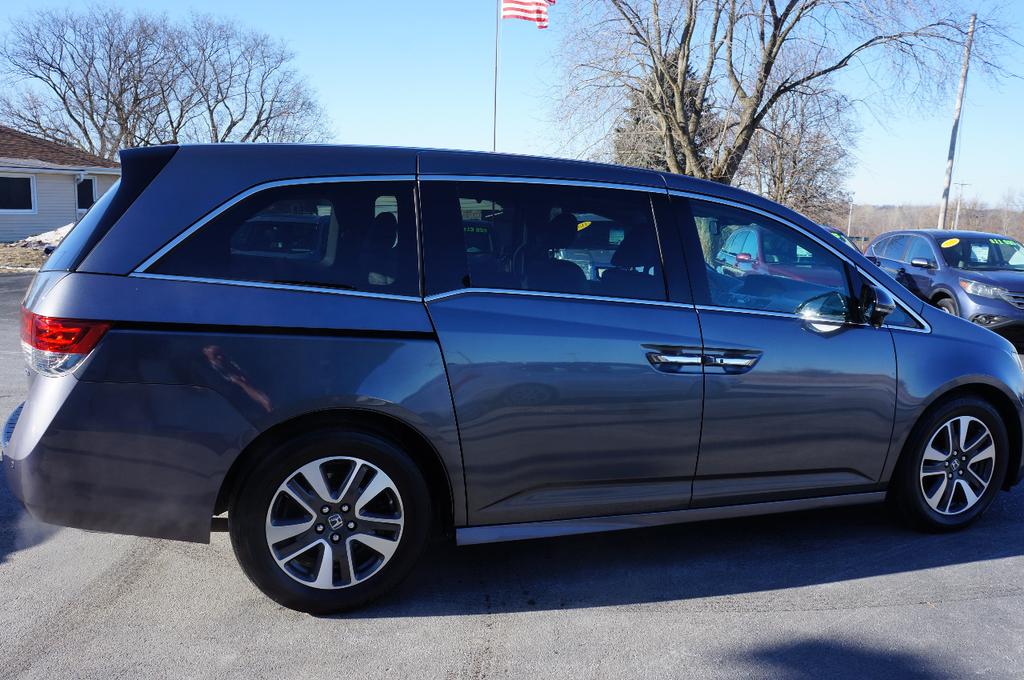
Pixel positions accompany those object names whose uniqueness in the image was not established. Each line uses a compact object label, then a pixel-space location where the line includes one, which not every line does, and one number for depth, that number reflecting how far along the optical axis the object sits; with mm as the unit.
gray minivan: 3076
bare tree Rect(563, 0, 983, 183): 21969
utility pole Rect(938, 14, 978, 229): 23953
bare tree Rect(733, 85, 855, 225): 35256
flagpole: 28850
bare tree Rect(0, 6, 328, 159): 48844
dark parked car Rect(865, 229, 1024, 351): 10383
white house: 28141
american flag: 21078
